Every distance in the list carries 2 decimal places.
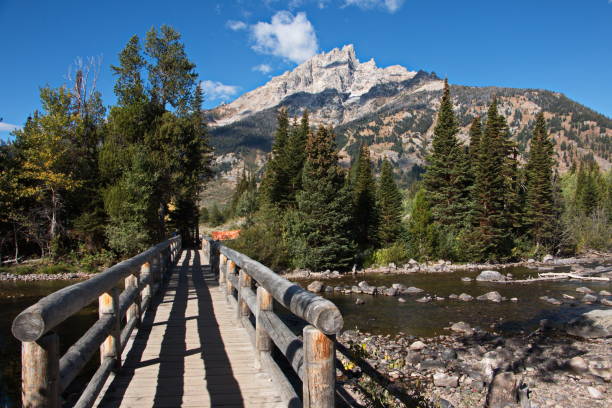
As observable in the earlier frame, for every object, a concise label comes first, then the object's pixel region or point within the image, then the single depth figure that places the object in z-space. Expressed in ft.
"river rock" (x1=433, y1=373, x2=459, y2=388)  29.14
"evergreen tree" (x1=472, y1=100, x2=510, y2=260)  107.24
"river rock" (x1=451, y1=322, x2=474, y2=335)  42.90
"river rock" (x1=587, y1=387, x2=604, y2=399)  27.35
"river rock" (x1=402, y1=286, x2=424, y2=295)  66.63
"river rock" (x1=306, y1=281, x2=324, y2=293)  69.82
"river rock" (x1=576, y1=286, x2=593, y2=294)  63.78
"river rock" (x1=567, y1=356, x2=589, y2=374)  32.24
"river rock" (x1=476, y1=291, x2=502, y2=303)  59.23
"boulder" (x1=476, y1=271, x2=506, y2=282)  79.15
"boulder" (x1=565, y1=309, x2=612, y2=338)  41.06
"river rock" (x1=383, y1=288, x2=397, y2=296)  65.72
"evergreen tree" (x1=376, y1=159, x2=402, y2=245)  119.55
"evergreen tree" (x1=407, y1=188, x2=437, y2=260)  112.78
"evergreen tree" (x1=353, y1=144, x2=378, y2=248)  119.44
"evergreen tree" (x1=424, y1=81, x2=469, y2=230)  122.52
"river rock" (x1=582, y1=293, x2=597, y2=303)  57.06
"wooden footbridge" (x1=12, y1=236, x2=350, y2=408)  7.66
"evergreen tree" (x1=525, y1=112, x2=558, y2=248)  116.26
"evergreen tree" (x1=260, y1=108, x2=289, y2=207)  124.16
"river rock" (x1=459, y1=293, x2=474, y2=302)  60.39
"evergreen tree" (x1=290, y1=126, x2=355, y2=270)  94.02
